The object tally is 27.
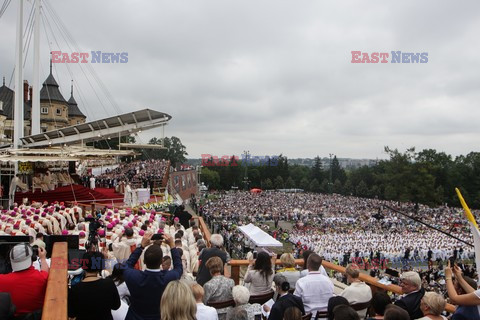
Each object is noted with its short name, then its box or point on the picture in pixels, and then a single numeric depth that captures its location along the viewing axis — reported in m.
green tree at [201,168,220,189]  104.38
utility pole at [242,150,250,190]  82.25
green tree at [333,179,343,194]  100.82
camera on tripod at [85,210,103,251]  8.56
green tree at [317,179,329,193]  104.31
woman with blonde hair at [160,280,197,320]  2.87
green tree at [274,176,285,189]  104.75
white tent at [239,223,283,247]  14.62
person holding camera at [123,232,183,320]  3.63
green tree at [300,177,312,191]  109.00
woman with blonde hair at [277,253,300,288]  4.94
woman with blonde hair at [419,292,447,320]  3.42
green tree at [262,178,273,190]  104.34
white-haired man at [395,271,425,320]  4.04
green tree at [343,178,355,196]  97.12
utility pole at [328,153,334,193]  100.81
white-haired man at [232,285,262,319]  4.21
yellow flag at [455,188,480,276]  3.85
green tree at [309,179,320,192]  105.88
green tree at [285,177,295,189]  106.31
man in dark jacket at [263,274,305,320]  3.85
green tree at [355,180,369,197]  91.94
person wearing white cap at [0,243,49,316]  3.25
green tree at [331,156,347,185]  109.81
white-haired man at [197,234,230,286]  5.30
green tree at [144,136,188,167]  114.49
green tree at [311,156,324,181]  113.49
